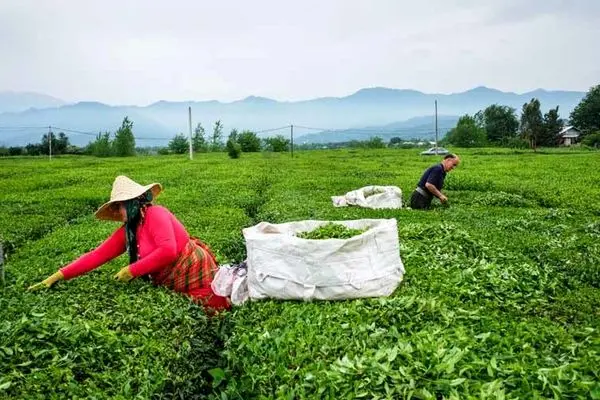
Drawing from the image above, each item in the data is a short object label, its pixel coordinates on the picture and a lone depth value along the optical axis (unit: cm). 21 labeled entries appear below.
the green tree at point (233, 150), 3803
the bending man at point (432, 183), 1155
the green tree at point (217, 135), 7324
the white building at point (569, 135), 7166
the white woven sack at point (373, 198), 1258
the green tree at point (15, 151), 5353
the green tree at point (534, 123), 5909
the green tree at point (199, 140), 6400
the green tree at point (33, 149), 5256
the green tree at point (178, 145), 6062
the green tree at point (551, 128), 6028
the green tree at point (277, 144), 5659
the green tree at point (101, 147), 5934
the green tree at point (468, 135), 6881
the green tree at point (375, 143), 6554
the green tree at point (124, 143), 5934
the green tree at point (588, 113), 7125
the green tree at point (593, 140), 5500
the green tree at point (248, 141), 5631
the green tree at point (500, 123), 7850
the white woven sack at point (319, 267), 507
